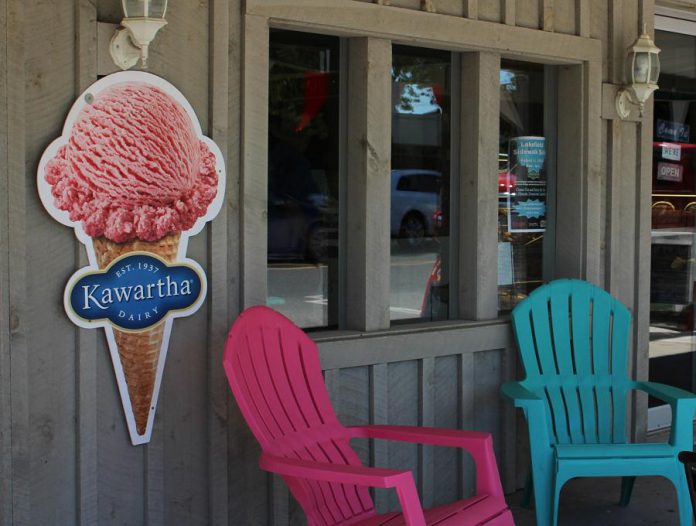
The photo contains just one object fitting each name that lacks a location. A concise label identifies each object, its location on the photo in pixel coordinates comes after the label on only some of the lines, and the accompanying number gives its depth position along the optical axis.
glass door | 5.57
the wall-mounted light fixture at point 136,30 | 3.21
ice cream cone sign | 3.29
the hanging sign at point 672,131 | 5.55
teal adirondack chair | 3.98
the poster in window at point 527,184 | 4.86
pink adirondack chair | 3.20
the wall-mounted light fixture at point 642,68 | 4.83
